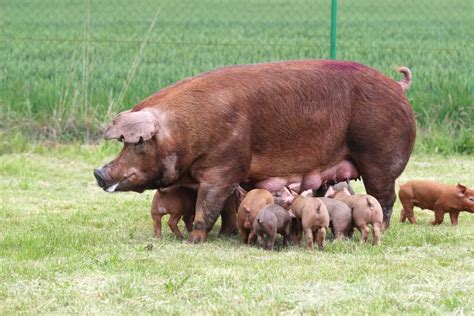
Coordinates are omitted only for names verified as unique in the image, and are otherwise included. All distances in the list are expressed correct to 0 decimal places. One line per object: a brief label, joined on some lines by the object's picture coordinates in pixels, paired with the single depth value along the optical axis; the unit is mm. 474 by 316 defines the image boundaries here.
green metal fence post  26406
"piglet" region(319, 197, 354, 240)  16094
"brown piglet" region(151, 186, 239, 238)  16594
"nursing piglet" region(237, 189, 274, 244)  15828
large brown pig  16094
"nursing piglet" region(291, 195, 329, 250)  15469
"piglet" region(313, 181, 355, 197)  17767
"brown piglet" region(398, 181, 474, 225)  17703
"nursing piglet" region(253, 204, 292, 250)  15422
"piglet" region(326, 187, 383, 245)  15898
